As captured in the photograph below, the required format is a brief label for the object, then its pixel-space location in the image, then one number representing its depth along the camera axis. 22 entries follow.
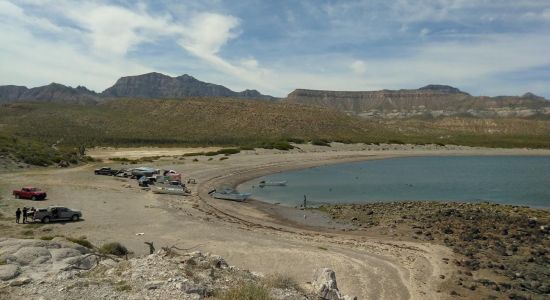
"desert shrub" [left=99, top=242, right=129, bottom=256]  23.92
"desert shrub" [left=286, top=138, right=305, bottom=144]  129.12
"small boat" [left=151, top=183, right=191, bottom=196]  53.56
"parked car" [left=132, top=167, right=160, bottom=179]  62.67
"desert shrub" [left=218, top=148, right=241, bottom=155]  99.59
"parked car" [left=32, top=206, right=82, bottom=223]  34.69
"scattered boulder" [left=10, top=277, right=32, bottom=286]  14.09
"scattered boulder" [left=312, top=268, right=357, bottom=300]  14.45
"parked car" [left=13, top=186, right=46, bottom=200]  43.22
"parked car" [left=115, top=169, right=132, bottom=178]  63.88
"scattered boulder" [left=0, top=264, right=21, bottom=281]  14.84
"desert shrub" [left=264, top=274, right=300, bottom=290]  14.34
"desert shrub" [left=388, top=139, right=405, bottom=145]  146.75
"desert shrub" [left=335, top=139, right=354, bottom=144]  137.84
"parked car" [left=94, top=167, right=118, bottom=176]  64.12
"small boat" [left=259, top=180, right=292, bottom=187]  68.18
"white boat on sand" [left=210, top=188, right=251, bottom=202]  53.47
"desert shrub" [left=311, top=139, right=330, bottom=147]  129.50
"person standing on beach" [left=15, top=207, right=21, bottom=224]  33.43
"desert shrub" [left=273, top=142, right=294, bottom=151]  114.75
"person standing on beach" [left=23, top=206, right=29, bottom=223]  33.94
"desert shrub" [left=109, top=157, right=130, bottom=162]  85.19
